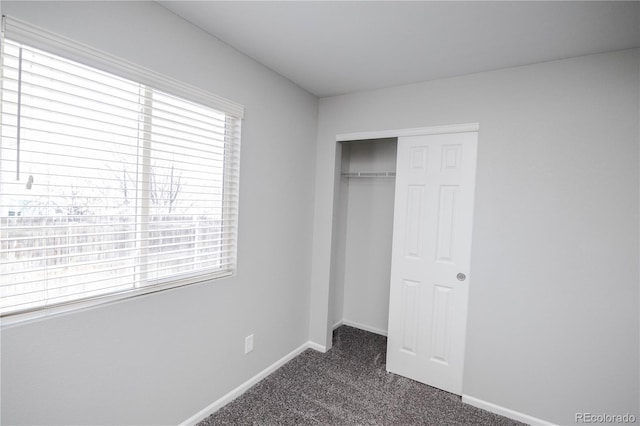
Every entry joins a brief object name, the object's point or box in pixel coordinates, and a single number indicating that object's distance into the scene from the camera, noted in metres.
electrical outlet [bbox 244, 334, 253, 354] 2.42
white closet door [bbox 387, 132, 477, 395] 2.47
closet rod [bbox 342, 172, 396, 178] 3.33
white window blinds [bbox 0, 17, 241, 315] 1.29
